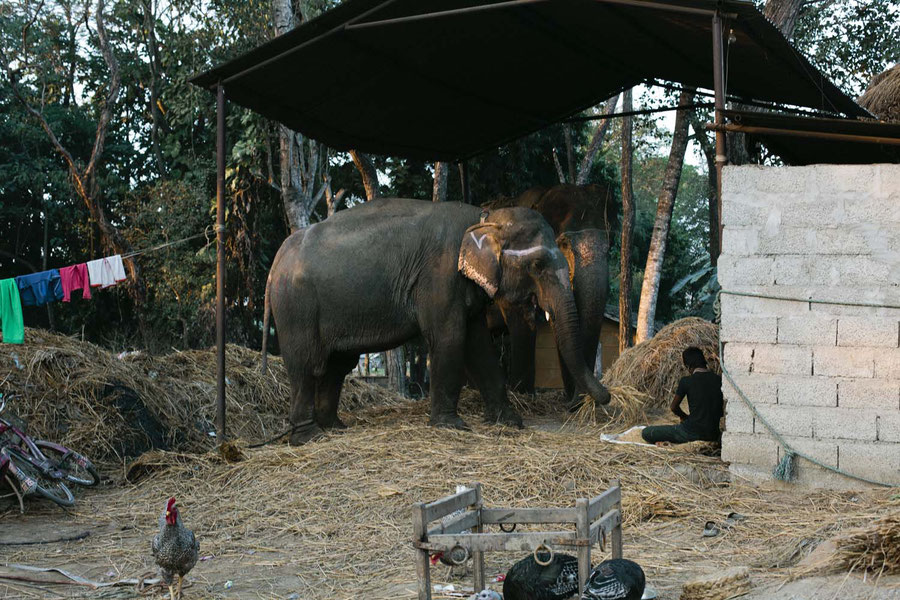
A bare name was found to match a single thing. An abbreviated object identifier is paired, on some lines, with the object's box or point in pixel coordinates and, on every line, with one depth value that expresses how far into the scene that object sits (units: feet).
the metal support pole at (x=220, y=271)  33.91
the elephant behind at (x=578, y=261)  38.32
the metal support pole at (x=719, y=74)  25.48
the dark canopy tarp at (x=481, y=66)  29.45
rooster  18.25
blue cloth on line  45.75
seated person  27.53
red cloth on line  46.47
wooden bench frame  15.66
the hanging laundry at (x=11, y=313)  38.06
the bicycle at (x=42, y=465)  27.63
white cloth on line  46.73
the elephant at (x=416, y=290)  32.19
